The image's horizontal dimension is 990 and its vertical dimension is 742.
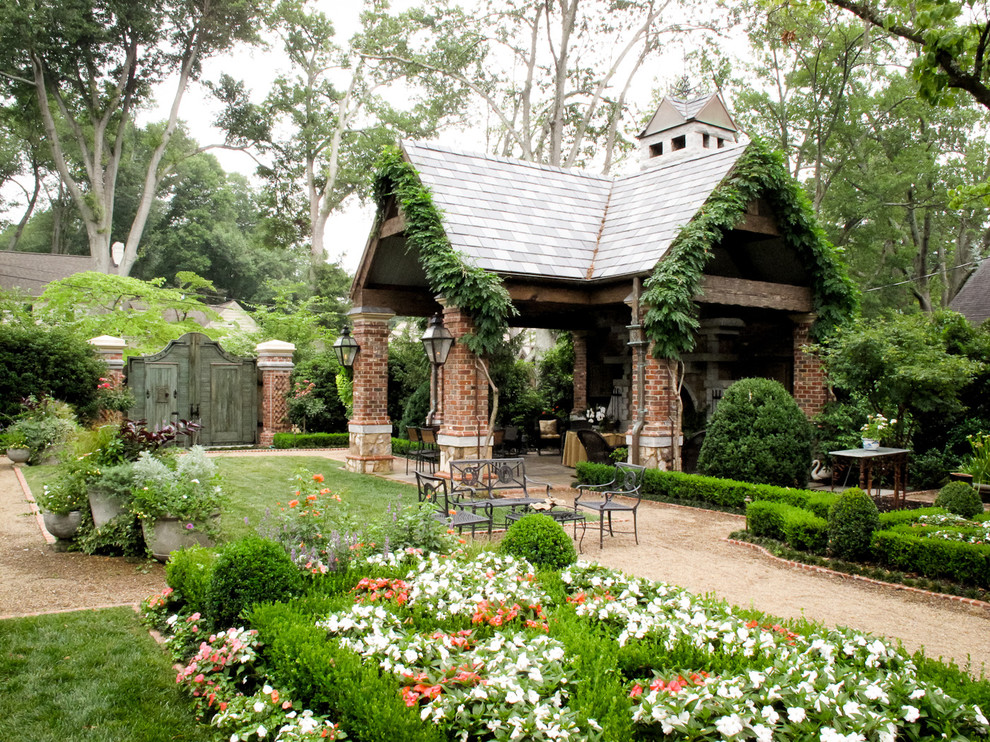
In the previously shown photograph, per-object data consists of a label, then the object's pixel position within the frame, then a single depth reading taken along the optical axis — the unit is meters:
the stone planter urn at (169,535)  7.02
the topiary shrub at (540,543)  5.91
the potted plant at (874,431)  9.62
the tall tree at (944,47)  4.93
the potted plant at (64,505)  7.60
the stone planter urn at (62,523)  7.61
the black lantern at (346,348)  14.15
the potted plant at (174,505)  6.97
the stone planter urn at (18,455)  13.62
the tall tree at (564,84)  25.11
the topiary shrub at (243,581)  4.67
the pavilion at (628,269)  11.30
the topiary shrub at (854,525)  7.23
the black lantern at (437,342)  11.38
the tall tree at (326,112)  28.48
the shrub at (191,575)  5.15
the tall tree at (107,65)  23.08
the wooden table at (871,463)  9.23
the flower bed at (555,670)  3.09
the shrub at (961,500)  8.15
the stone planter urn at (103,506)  7.43
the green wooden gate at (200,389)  17.88
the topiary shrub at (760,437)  10.49
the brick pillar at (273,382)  19.41
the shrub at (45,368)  15.02
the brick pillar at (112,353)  17.06
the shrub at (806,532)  7.63
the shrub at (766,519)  8.13
